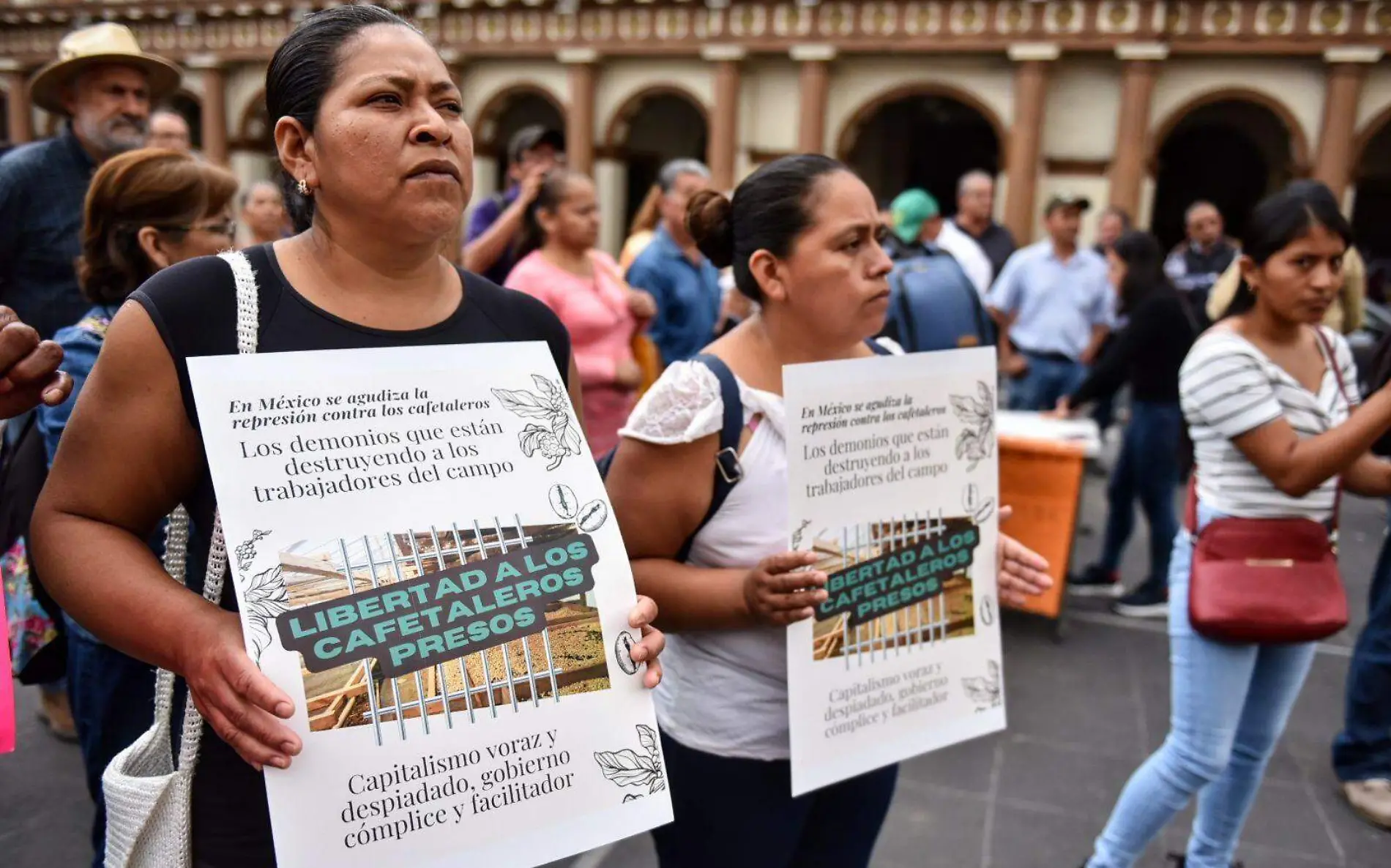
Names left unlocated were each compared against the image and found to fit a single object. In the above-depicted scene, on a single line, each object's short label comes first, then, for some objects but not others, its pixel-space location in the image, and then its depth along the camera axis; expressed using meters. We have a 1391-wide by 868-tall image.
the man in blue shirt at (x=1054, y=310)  6.34
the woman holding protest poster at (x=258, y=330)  1.13
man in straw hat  2.96
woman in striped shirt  2.31
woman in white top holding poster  1.69
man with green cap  4.05
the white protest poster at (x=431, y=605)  1.10
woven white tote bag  1.20
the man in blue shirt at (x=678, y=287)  4.57
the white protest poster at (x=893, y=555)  1.67
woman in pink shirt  3.91
